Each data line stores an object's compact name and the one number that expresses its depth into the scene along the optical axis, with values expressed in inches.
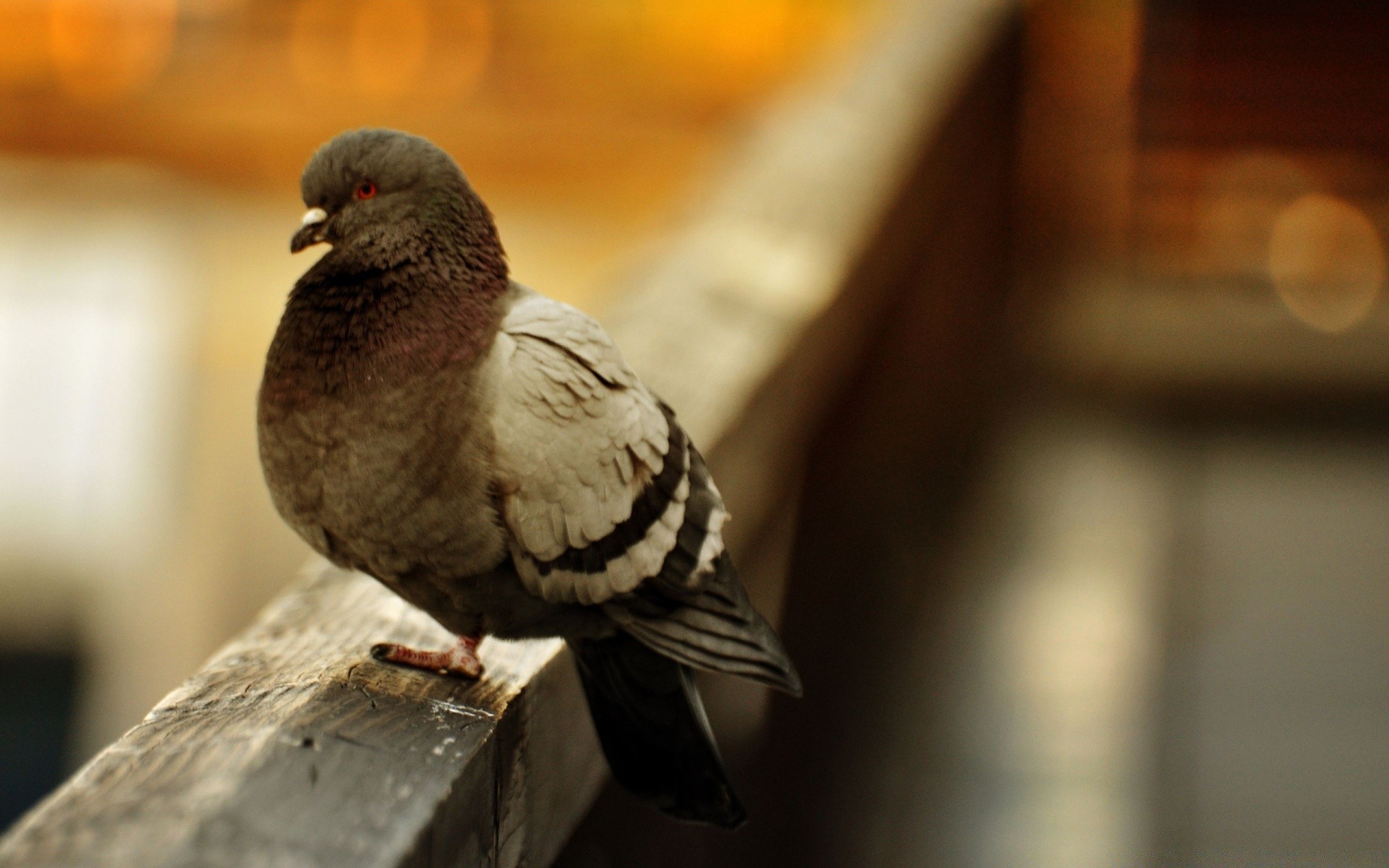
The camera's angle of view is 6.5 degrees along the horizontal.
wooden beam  178.7
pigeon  185.3
